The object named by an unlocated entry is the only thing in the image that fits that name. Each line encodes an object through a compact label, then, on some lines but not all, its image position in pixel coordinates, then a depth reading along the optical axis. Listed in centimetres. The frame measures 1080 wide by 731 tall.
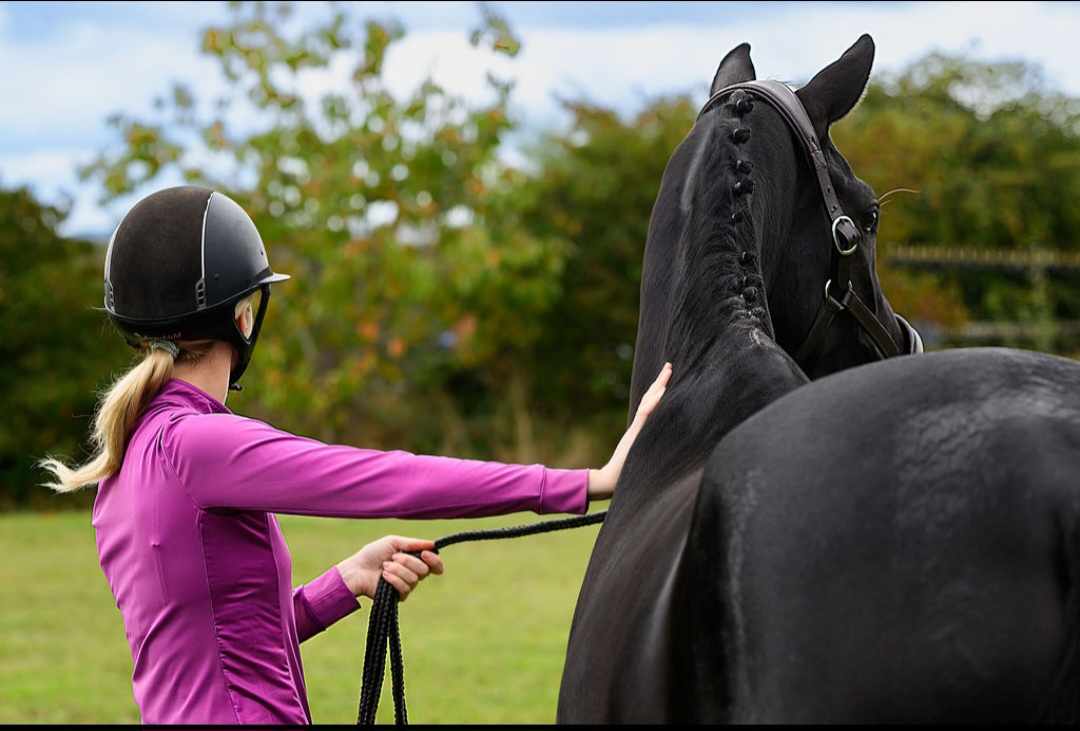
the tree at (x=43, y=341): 3512
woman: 446
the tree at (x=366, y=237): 3919
